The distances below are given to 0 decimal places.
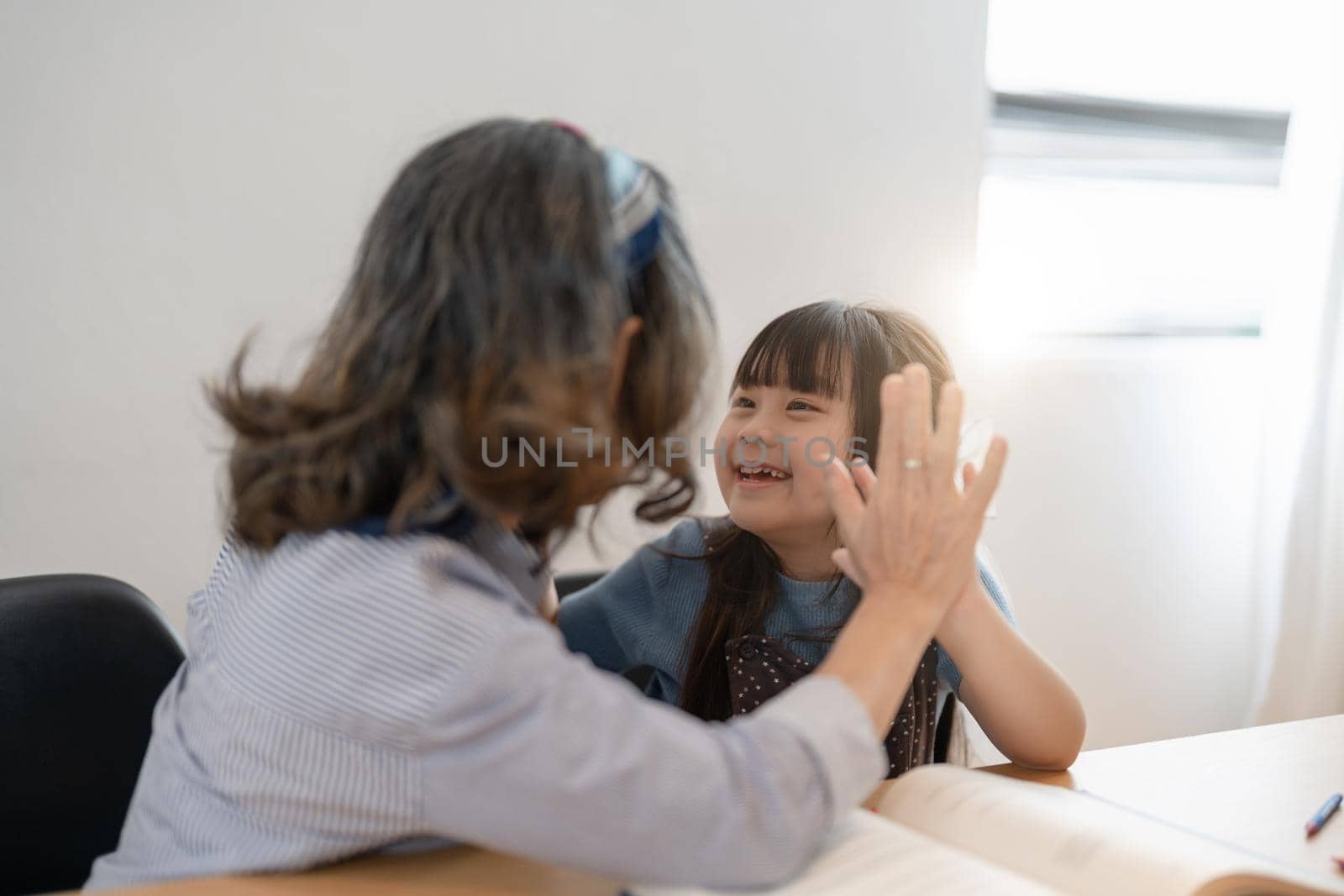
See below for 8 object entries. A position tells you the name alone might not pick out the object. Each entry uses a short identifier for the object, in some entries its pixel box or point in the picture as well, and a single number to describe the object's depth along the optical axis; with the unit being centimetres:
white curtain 236
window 233
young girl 123
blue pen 89
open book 70
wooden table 74
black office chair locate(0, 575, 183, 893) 107
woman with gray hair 62
